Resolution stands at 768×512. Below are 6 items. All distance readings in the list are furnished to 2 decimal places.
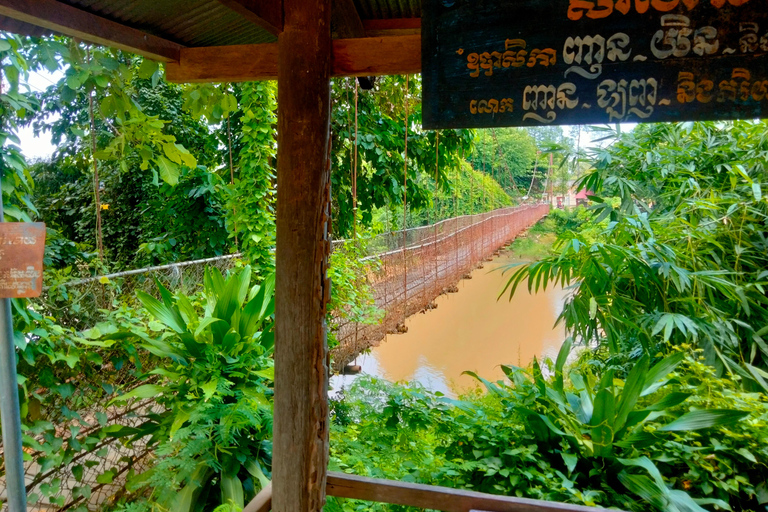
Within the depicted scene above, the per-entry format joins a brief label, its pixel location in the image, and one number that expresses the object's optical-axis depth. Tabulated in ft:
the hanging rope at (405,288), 12.69
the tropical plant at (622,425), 5.24
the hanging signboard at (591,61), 3.16
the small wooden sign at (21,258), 3.05
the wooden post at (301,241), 3.87
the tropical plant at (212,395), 5.49
